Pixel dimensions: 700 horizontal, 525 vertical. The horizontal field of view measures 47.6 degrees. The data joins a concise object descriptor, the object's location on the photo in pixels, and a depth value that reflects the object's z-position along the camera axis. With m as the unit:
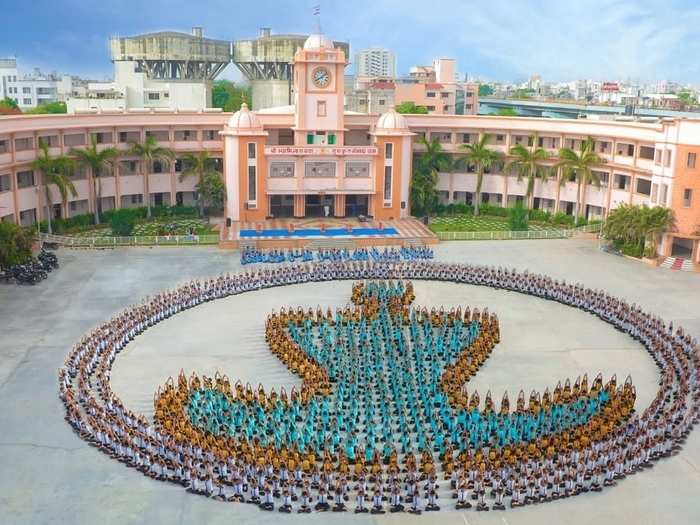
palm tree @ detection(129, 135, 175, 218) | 58.97
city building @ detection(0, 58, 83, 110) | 147.88
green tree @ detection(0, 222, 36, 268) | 40.59
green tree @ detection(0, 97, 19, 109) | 93.16
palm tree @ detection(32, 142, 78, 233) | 52.23
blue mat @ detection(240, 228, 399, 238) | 53.12
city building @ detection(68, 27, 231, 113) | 138.75
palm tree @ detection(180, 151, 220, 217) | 60.28
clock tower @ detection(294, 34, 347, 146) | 58.59
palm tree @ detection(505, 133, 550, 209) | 59.94
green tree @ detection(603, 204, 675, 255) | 47.50
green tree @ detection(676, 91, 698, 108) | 166.40
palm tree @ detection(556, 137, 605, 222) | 56.91
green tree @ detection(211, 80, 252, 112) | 127.55
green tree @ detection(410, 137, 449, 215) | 60.06
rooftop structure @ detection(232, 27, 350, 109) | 141.25
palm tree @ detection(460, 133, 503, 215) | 61.28
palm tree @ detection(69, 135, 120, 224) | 55.72
